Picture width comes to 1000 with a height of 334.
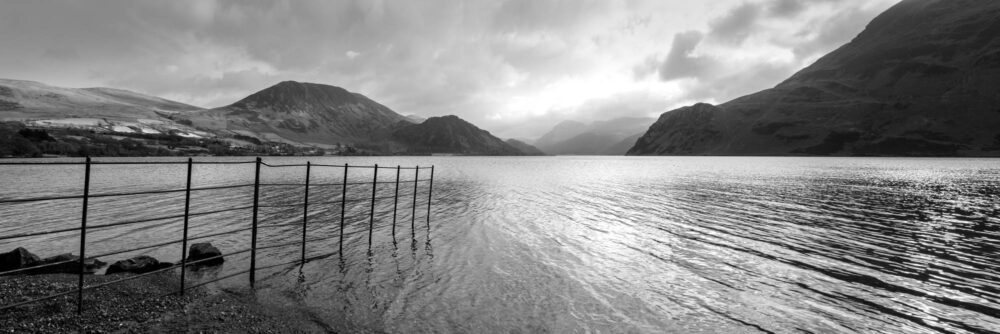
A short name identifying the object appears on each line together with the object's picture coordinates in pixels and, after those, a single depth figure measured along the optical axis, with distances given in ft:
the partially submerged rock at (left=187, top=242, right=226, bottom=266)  68.33
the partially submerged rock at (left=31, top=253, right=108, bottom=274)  62.80
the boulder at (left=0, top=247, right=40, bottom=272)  60.64
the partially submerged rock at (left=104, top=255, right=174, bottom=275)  62.44
